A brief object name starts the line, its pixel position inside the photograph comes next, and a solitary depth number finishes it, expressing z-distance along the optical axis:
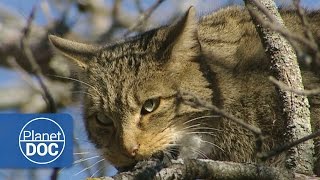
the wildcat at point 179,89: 7.43
